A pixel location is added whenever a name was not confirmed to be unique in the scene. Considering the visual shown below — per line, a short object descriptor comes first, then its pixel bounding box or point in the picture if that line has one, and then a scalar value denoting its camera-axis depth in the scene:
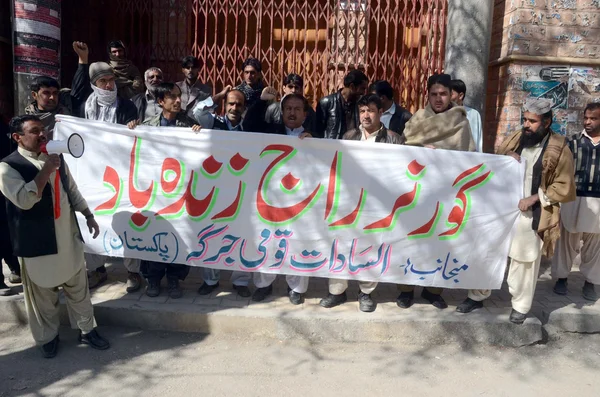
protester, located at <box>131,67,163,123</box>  4.86
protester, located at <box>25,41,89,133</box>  4.38
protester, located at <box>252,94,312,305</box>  4.35
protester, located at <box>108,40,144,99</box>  5.59
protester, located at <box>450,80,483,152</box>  4.91
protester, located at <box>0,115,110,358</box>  3.33
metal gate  6.45
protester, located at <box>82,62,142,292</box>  4.50
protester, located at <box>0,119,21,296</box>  4.37
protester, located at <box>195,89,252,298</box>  4.49
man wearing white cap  3.85
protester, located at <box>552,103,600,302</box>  4.58
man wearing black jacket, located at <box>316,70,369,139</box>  5.01
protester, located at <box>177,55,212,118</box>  5.32
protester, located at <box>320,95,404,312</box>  4.11
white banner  4.07
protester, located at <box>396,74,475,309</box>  4.26
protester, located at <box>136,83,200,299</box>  4.26
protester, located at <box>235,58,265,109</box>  5.19
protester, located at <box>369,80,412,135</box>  5.03
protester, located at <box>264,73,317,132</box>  4.94
